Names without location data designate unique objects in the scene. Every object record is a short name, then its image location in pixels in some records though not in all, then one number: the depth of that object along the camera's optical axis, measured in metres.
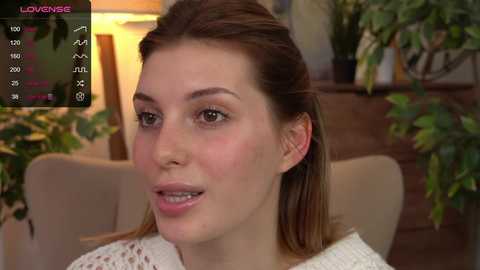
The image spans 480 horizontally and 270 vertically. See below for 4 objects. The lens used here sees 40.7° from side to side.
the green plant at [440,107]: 1.61
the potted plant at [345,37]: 2.33
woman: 0.79
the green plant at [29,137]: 1.39
